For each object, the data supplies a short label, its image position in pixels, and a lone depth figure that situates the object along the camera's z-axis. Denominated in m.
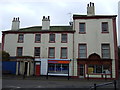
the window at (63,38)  26.52
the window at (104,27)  25.63
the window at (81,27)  26.08
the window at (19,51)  27.15
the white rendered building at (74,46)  24.45
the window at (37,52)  26.66
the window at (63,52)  25.98
